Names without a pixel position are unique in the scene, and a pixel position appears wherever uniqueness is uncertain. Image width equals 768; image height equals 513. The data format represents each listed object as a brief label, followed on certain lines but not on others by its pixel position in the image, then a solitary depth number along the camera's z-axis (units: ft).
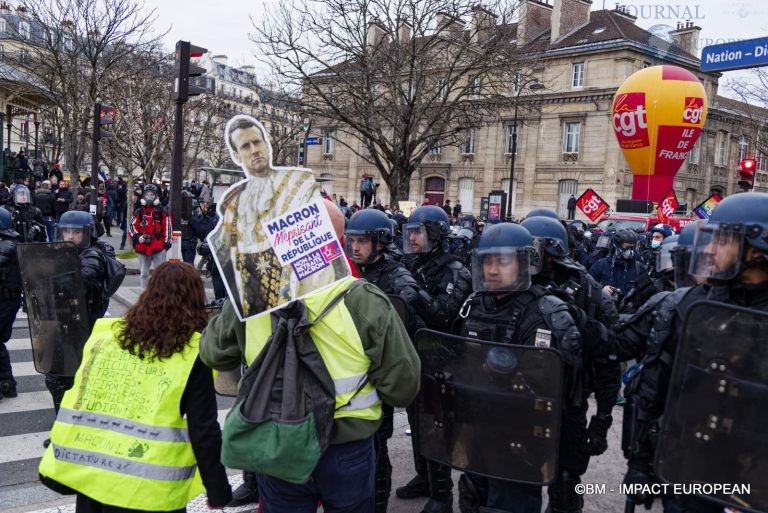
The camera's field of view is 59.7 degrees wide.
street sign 23.30
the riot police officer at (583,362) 11.61
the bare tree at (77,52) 64.08
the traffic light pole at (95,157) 46.26
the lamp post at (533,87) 69.98
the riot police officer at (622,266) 29.81
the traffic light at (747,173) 32.68
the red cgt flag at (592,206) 46.62
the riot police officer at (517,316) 10.53
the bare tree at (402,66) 66.95
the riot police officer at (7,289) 18.38
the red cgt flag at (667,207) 45.75
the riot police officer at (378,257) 14.16
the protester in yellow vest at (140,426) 8.55
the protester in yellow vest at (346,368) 8.25
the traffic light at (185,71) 29.50
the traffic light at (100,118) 46.19
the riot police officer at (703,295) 8.59
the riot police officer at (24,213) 34.76
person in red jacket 36.06
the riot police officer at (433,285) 13.11
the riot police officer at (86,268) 16.24
